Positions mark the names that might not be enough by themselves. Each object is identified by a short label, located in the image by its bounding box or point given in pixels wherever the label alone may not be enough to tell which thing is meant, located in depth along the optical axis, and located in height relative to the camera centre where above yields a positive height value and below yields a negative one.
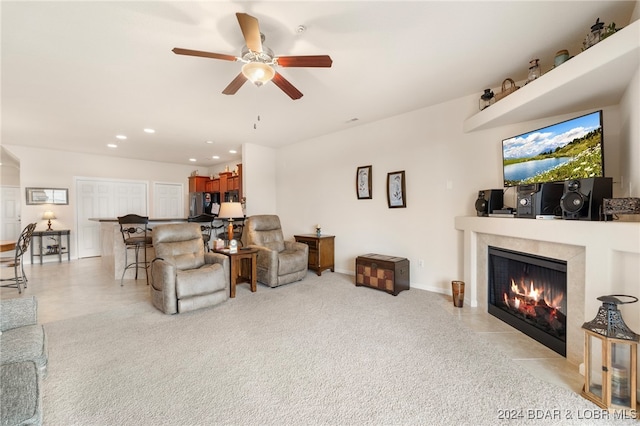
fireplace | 2.22 -0.84
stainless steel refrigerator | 7.69 +0.25
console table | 5.86 -0.75
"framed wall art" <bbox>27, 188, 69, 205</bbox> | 5.83 +0.40
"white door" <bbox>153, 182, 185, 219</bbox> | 7.80 +0.36
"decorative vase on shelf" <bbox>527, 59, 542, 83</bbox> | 2.47 +1.31
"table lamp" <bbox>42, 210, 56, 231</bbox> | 5.93 -0.07
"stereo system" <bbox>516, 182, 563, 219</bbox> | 2.34 +0.08
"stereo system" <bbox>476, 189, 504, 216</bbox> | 2.98 +0.09
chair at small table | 3.92 -0.62
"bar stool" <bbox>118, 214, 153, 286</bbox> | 4.32 -0.43
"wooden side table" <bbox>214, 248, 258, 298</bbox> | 3.65 -0.88
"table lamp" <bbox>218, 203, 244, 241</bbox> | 3.89 +0.00
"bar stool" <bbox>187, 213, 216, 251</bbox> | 4.89 -0.22
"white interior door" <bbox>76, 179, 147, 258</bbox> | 6.54 +0.22
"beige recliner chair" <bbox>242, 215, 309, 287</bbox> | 4.03 -0.68
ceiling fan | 1.89 +1.17
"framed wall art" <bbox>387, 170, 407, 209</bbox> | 4.03 +0.31
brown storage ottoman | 3.65 -0.92
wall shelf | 1.68 +0.98
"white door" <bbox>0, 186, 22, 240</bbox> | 6.78 -0.07
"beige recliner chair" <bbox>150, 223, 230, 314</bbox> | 2.98 -0.73
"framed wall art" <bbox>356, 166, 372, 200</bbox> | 4.47 +0.48
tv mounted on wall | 2.13 +0.52
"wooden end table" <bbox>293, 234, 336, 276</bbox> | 4.73 -0.75
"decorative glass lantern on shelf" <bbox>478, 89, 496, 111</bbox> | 3.03 +1.30
